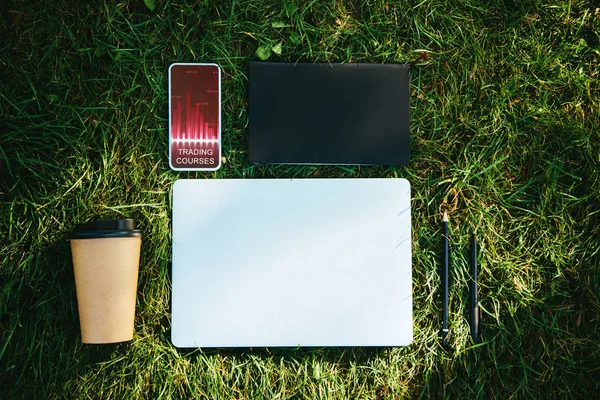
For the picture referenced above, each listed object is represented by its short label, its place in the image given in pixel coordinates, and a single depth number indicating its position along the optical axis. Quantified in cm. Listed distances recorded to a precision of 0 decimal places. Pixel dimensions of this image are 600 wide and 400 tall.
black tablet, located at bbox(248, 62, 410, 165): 93
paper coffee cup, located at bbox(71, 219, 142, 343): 82
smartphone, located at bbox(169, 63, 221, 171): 92
